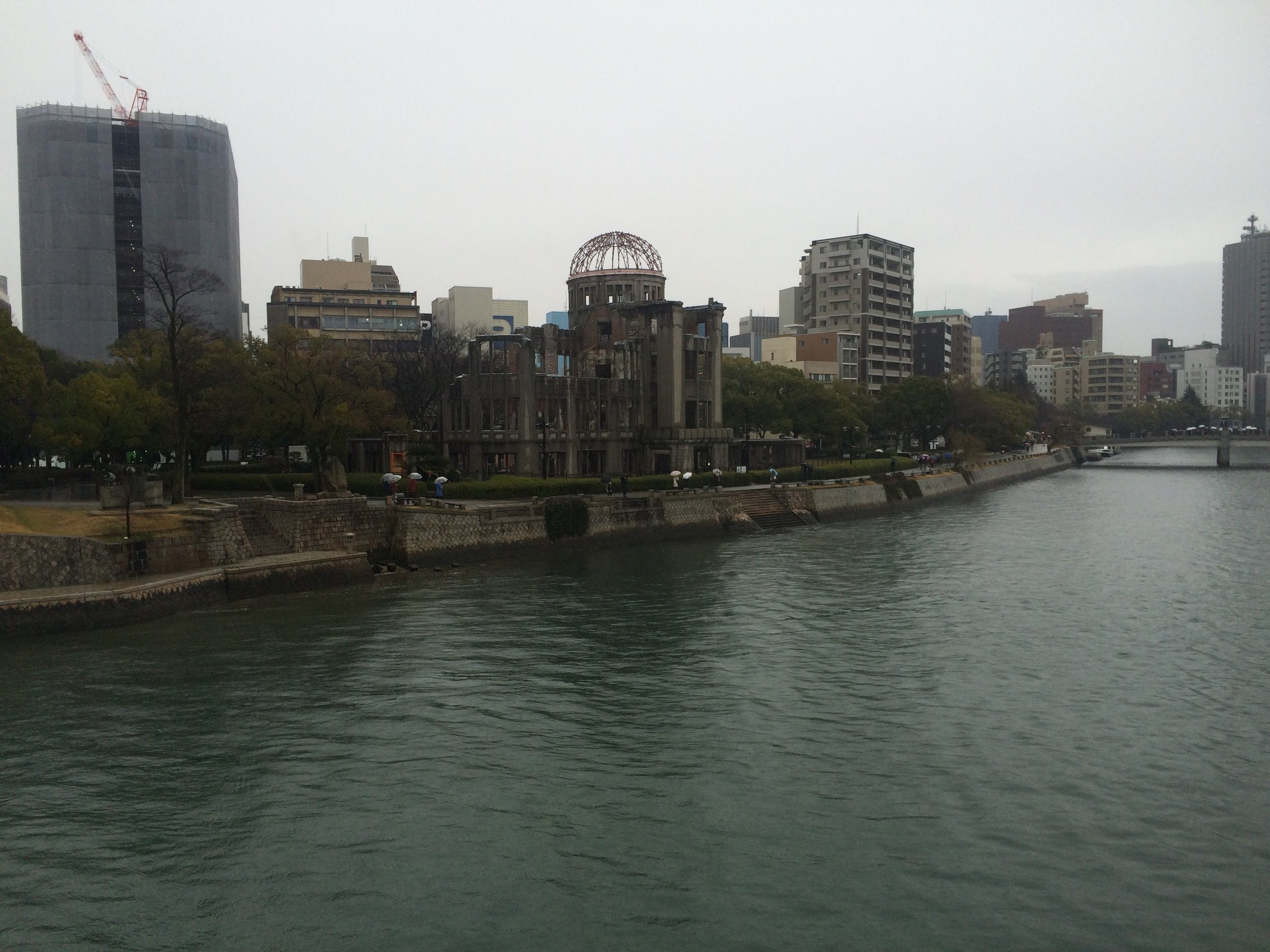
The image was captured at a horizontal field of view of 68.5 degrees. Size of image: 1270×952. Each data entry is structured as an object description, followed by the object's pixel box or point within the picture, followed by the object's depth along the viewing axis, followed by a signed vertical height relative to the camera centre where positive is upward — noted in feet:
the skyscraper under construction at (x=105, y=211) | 347.97 +93.74
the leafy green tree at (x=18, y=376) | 157.38 +13.31
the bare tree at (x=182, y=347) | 154.30 +21.16
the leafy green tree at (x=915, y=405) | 388.57 +17.53
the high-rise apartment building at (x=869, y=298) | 538.47 +87.77
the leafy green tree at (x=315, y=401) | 177.99 +9.88
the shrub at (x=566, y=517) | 186.39 -13.81
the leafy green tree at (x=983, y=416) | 434.71 +13.91
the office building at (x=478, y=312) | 511.81 +78.61
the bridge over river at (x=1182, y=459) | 497.46 -9.65
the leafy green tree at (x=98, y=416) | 159.12 +6.72
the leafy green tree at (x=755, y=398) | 310.45 +16.80
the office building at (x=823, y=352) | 498.28 +52.35
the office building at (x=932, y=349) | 642.22 +67.42
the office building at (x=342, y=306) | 451.94 +71.26
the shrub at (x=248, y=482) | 188.14 -6.09
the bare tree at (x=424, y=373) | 285.43 +24.39
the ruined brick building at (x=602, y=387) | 234.38 +16.90
